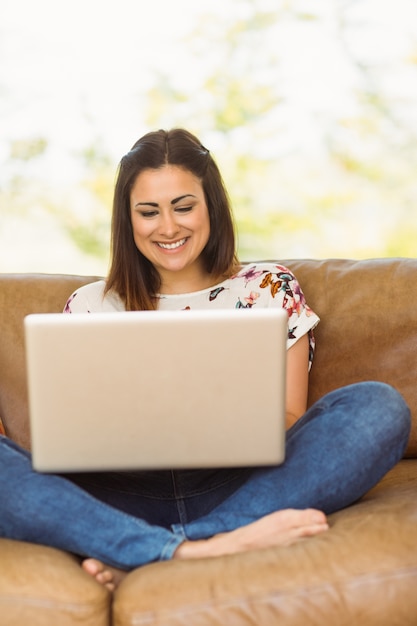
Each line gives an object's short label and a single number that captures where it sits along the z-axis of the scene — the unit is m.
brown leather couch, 2.04
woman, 2.15
